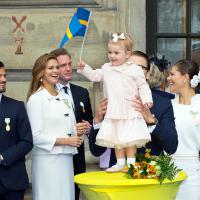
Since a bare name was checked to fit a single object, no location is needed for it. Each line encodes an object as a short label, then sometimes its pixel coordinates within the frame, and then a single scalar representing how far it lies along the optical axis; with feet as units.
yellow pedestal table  31.88
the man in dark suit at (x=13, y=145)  37.91
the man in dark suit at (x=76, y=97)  40.88
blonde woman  38.52
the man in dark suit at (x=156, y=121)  35.27
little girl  34.73
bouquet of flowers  32.59
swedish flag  39.34
